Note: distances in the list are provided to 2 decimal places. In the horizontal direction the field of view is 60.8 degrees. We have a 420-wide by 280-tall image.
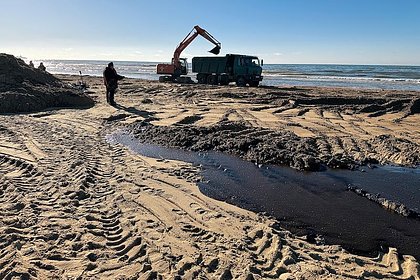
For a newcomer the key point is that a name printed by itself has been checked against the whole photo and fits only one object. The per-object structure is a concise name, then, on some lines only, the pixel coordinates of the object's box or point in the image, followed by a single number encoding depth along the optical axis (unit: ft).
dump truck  83.10
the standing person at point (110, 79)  48.49
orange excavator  90.68
